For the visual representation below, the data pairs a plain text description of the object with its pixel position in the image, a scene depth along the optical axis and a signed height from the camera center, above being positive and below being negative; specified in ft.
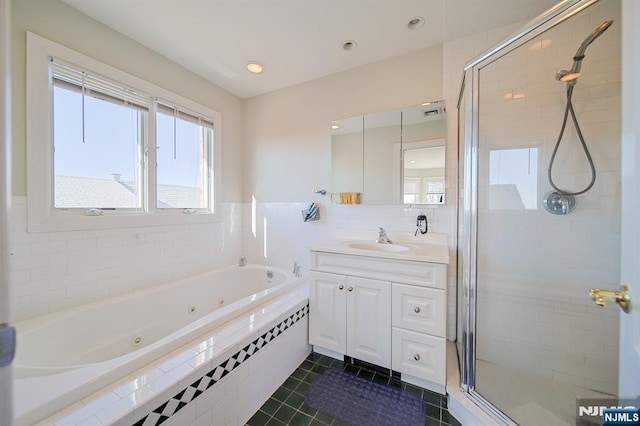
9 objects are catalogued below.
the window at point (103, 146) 4.81 +1.56
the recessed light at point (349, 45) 6.29 +4.33
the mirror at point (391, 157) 6.34 +1.51
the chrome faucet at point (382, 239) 6.64 -0.77
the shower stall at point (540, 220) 4.33 -0.18
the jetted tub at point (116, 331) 3.04 -2.29
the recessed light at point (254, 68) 7.18 +4.28
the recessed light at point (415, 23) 5.53 +4.35
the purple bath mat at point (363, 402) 4.47 -3.77
